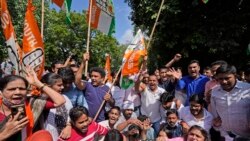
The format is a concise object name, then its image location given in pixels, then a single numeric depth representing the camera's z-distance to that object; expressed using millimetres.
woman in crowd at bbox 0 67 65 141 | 1439
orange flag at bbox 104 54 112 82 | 4781
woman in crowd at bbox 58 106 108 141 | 2294
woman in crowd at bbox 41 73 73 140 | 2082
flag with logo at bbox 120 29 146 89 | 3301
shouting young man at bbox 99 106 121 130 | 3023
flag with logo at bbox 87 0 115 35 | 3534
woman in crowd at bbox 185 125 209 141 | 2387
